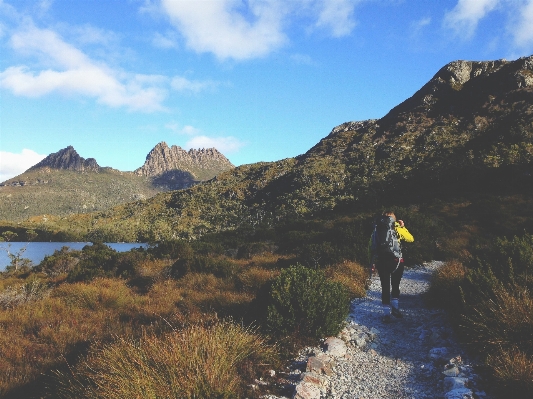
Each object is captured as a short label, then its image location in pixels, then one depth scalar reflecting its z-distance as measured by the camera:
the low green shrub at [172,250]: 17.93
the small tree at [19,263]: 25.44
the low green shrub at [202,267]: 12.17
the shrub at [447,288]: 6.41
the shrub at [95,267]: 13.09
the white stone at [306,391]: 3.79
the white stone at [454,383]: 3.87
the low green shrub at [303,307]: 5.47
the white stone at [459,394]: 3.64
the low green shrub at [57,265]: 18.23
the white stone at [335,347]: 5.08
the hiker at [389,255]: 6.80
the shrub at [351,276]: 8.45
